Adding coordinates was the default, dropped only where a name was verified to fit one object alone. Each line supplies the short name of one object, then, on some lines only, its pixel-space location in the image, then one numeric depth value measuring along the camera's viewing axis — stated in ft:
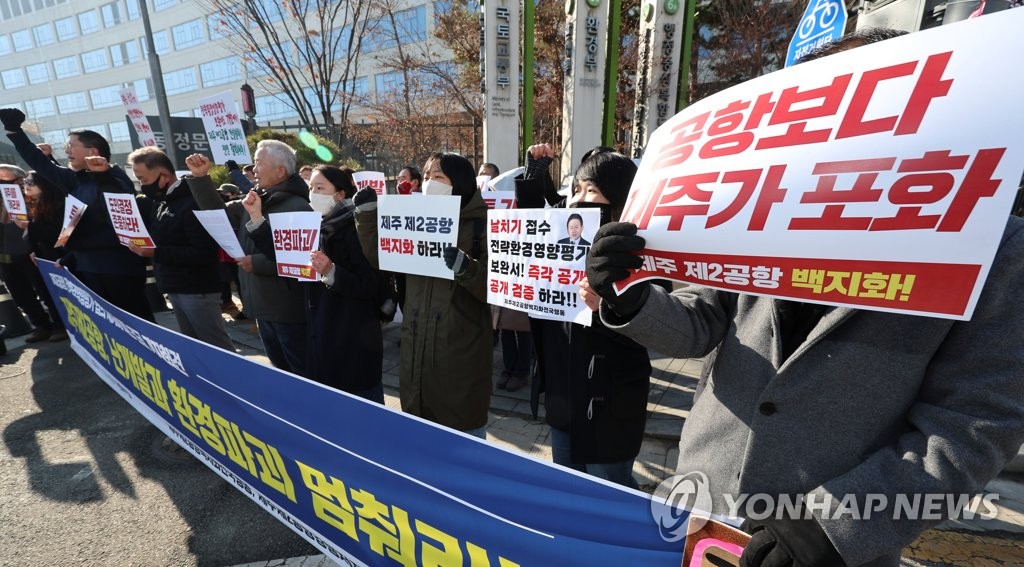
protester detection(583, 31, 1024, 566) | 2.96
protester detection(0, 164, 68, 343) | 19.16
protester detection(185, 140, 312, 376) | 10.51
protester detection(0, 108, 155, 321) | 13.82
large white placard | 2.56
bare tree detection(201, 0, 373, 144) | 42.57
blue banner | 4.23
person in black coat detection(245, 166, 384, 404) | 9.44
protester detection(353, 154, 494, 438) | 8.18
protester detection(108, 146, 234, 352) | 11.78
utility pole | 33.47
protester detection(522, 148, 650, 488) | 6.63
